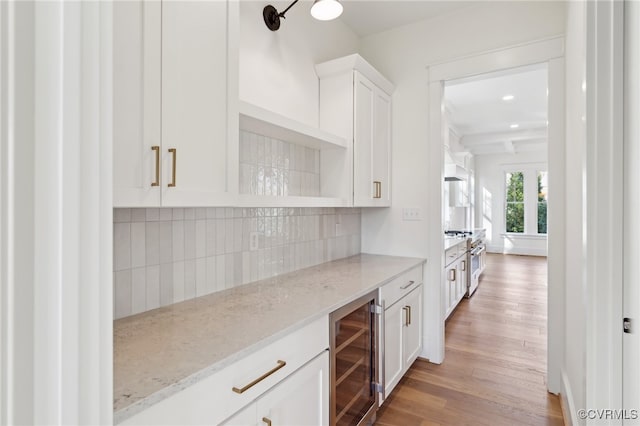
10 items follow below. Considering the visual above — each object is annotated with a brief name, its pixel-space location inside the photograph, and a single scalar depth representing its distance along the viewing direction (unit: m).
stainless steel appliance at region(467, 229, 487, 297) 4.58
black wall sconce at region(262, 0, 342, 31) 1.86
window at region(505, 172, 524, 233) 8.49
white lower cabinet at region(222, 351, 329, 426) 1.05
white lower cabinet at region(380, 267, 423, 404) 2.03
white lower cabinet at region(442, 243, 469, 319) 3.38
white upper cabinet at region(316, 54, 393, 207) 2.32
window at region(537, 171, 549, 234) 8.21
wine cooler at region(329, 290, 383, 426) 1.49
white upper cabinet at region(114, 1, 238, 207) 1.01
